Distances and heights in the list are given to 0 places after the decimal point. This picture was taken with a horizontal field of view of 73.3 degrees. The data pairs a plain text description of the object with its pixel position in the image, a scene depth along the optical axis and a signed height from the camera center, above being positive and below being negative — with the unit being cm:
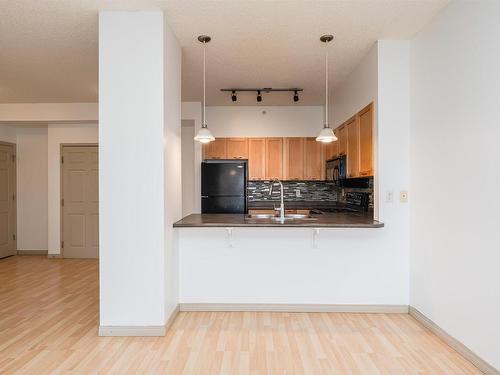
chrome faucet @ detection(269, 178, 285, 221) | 350 -34
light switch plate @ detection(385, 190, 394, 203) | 328 -12
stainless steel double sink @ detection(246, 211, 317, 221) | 357 -37
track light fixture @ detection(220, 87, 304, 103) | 479 +136
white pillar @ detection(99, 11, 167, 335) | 281 +24
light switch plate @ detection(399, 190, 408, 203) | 328 -12
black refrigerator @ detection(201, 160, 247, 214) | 524 -7
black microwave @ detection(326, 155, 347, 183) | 452 +23
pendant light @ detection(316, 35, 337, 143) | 325 +49
